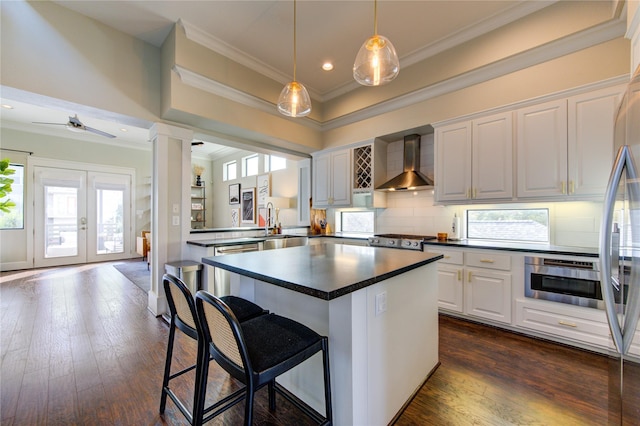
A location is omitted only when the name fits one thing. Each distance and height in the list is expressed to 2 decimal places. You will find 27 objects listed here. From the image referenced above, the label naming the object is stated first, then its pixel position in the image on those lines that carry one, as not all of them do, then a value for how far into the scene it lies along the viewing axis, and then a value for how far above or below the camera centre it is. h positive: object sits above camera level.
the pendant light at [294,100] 2.24 +1.00
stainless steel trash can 3.06 -0.69
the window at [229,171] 8.20 +1.43
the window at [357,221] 4.78 -0.13
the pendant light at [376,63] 1.77 +1.08
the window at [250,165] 7.38 +1.44
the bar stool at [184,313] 1.33 -0.58
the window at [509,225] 3.02 -0.13
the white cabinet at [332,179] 4.50 +0.66
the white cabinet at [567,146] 2.39 +0.69
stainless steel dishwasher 3.31 -0.80
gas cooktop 3.29 -0.35
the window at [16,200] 5.68 +0.33
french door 6.03 -0.03
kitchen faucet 5.94 -0.03
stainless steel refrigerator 1.08 -0.22
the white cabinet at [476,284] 2.72 -0.78
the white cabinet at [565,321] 2.26 -1.00
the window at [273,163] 6.42 +1.32
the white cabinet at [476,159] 2.93 +0.67
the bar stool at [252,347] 1.00 -0.59
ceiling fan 4.14 +1.49
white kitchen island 1.28 -0.60
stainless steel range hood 3.71 +0.60
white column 3.25 +0.21
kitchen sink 3.85 -0.44
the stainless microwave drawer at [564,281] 2.28 -0.62
